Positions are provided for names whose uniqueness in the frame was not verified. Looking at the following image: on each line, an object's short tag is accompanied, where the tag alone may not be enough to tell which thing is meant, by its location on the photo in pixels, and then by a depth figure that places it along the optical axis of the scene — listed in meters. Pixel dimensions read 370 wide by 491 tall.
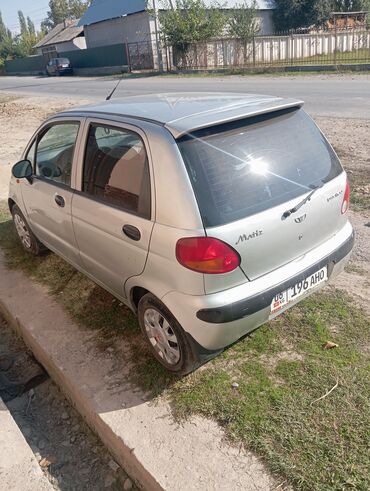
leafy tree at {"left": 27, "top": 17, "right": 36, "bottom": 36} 132.19
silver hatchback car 2.46
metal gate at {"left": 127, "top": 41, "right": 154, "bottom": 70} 36.88
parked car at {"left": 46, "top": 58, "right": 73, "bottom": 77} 43.78
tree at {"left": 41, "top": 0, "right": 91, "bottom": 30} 98.31
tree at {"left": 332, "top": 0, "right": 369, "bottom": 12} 43.47
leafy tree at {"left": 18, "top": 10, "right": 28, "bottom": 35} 129.75
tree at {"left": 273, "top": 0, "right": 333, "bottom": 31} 41.75
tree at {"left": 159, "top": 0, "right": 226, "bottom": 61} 32.44
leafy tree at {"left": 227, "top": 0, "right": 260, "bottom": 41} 31.02
